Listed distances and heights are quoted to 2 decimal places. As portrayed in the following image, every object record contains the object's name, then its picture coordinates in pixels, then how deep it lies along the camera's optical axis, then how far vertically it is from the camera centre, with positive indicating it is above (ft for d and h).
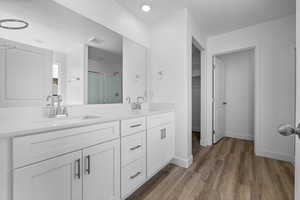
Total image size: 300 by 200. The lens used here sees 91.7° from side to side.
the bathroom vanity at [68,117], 2.64 -0.52
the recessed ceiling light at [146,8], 6.86 +4.38
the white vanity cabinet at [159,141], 5.77 -1.86
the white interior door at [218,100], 10.66 -0.06
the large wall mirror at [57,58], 3.74 +1.35
